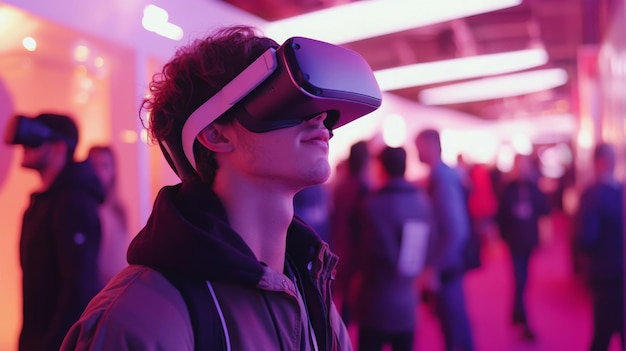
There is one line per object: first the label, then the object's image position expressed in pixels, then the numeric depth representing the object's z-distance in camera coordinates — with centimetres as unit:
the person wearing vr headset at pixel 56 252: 216
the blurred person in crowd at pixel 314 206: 335
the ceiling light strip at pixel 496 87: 1132
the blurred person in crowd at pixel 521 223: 514
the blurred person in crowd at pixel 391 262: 303
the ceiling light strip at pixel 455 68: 852
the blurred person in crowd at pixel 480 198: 618
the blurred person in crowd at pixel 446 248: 360
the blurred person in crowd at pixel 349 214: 385
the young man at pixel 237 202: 97
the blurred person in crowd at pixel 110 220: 296
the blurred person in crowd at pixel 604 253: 371
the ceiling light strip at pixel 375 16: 504
